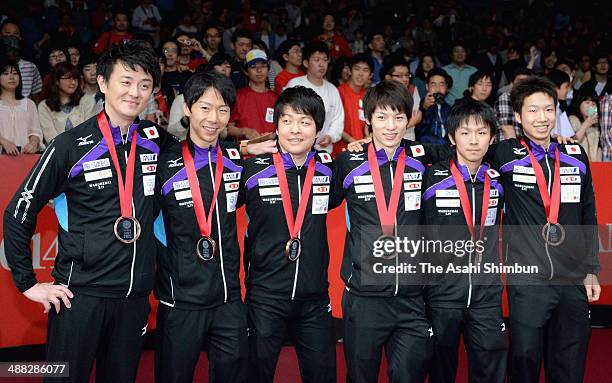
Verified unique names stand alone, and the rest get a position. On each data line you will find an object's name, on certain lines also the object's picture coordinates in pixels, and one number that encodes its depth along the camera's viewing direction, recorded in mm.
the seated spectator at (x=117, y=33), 9773
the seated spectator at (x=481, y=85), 7820
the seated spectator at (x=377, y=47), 10484
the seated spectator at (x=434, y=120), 7935
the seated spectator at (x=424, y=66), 10445
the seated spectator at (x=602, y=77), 10741
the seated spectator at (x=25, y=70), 7949
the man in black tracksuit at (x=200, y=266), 3889
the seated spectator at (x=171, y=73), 7781
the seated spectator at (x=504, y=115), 7699
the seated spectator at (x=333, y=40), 11164
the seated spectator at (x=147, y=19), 11352
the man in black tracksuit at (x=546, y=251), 4301
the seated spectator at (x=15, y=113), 6648
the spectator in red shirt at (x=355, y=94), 8008
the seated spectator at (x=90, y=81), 7234
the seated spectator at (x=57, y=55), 8055
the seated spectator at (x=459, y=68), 9867
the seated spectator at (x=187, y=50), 8227
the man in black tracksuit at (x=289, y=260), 4090
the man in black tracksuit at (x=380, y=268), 4105
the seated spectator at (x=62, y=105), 6891
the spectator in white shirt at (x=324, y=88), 7578
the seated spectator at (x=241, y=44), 8469
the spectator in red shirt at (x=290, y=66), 8195
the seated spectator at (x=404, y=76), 7844
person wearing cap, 7332
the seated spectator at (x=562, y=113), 8102
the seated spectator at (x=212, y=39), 9164
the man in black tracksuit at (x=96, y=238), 3684
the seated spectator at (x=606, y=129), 8203
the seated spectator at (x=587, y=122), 8133
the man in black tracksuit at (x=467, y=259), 4219
